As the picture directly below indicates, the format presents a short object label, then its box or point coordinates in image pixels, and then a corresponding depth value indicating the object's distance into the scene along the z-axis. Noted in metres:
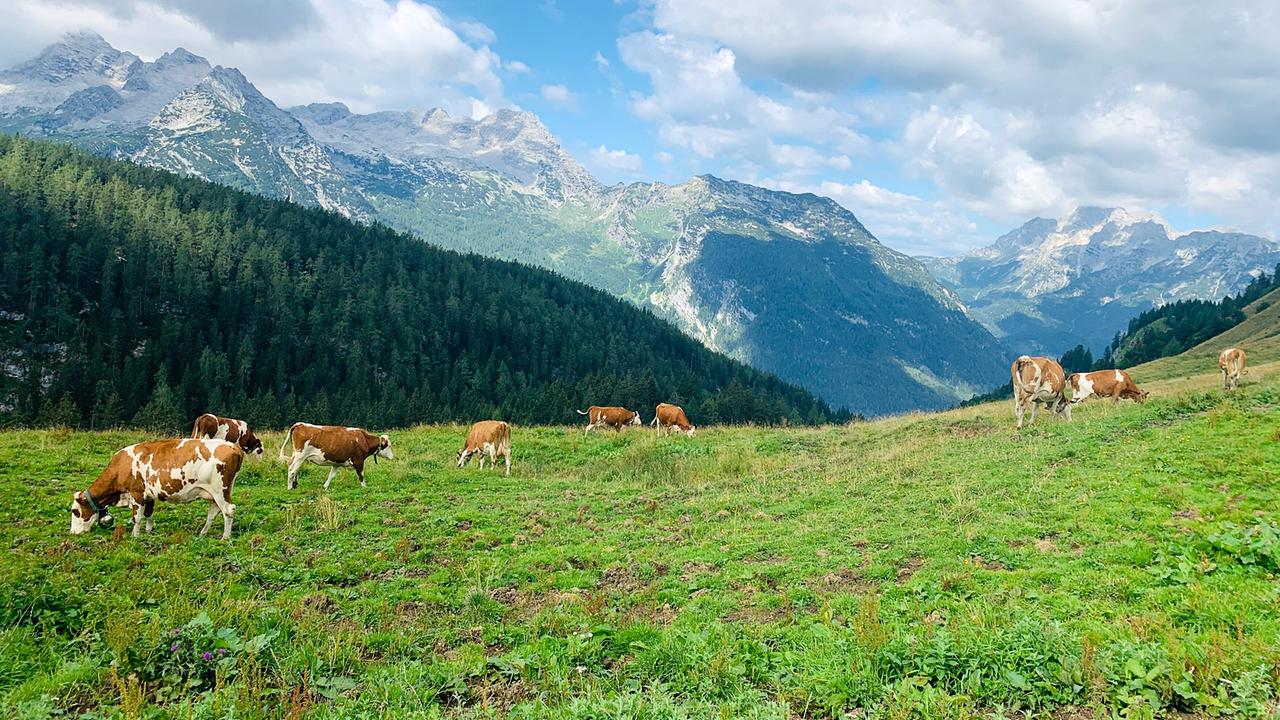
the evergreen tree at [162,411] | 82.11
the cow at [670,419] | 39.97
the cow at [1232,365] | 28.53
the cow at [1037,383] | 24.52
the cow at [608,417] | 39.12
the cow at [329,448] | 20.80
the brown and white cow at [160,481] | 13.70
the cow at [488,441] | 26.45
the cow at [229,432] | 23.23
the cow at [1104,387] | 30.17
